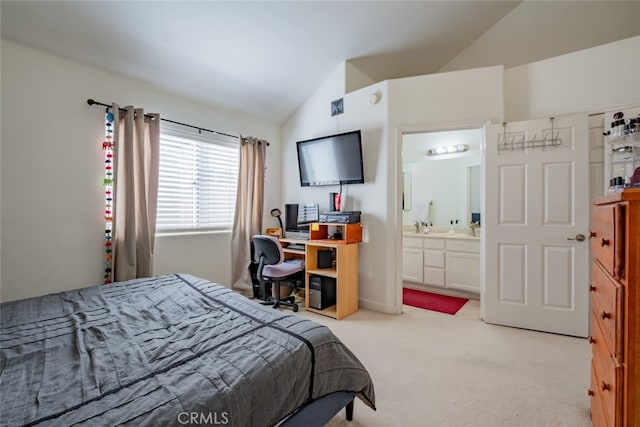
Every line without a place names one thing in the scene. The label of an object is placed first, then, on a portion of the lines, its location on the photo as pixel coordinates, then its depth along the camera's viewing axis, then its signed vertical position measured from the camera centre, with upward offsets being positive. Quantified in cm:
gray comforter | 82 -59
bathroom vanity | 357 -62
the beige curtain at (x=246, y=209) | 359 +8
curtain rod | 249 +106
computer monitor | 364 -4
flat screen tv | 325 +73
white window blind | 308 +42
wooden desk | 297 -58
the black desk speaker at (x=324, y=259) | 335 -55
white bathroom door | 247 -8
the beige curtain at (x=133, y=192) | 260 +21
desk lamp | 399 +3
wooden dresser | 93 -34
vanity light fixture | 408 +107
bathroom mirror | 404 +62
